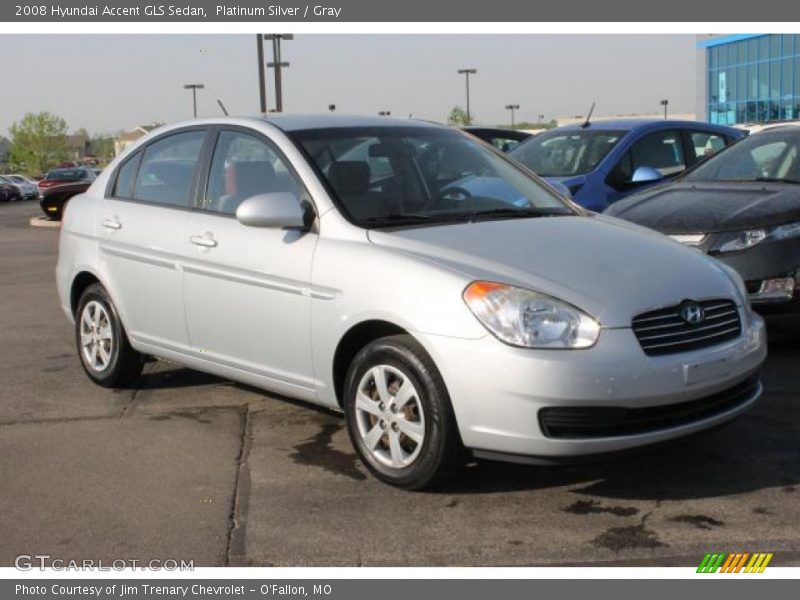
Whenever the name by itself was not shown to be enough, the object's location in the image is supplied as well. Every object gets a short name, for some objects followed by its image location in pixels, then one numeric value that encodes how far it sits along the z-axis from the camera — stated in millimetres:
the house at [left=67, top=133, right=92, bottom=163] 154250
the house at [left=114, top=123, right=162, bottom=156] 130312
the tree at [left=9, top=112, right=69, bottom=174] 118562
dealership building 47625
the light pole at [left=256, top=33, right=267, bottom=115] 24594
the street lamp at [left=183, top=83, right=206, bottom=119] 46875
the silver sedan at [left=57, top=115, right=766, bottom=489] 4188
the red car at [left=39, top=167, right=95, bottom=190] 37344
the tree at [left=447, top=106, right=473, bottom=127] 78244
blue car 9492
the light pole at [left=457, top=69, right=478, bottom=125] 64125
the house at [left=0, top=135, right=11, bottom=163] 158750
